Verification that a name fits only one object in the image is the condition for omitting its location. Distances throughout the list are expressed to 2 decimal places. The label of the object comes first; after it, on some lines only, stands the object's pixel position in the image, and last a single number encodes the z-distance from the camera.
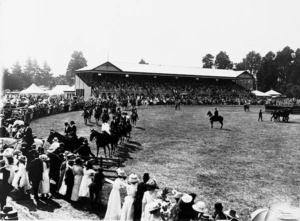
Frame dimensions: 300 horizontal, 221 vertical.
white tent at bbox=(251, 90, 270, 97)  65.44
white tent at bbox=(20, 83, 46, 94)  40.81
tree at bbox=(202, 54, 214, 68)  96.25
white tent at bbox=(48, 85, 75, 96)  52.32
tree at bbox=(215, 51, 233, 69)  95.81
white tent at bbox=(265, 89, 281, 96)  65.79
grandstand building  46.44
